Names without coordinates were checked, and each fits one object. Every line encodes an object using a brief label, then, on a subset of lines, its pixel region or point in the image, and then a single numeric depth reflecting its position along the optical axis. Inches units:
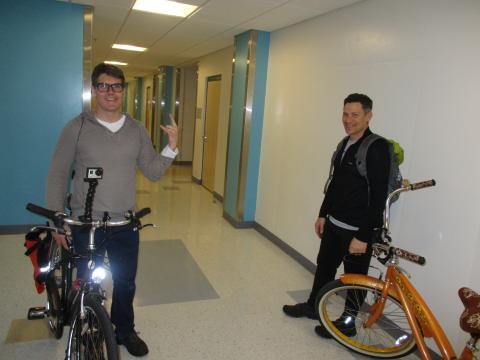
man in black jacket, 91.3
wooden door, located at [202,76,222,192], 286.4
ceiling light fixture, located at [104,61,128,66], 403.6
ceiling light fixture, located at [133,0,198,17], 163.2
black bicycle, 63.7
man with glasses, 75.3
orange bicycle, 74.2
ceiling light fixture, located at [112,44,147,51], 285.6
